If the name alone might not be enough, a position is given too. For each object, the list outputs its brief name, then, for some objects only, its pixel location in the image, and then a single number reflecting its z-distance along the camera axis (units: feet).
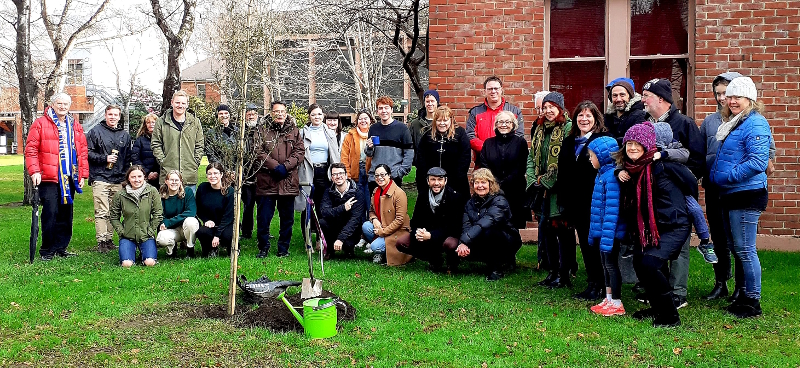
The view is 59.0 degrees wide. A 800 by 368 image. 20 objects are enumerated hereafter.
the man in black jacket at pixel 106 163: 31.89
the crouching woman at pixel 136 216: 28.17
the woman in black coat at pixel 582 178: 21.97
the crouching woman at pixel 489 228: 25.35
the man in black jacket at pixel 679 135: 21.06
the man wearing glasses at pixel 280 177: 29.19
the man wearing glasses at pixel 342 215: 29.48
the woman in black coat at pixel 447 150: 27.37
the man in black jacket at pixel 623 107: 22.36
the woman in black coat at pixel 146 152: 32.19
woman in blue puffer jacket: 19.42
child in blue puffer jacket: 19.66
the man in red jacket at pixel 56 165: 28.99
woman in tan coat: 28.04
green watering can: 17.89
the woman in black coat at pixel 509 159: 25.68
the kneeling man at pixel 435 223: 26.58
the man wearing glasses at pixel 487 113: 27.58
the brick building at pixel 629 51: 29.27
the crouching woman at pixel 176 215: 29.07
